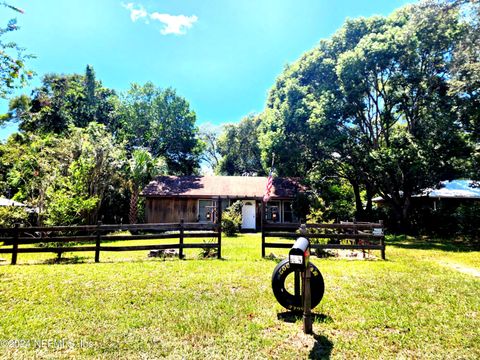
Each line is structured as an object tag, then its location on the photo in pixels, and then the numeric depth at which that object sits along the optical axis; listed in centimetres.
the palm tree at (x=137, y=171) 1877
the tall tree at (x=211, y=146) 4097
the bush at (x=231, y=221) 1766
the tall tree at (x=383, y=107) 1488
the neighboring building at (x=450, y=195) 1952
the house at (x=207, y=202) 2134
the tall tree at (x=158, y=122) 3030
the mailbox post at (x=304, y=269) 370
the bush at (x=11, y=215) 1354
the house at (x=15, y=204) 1455
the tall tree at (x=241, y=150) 3534
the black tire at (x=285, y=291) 431
